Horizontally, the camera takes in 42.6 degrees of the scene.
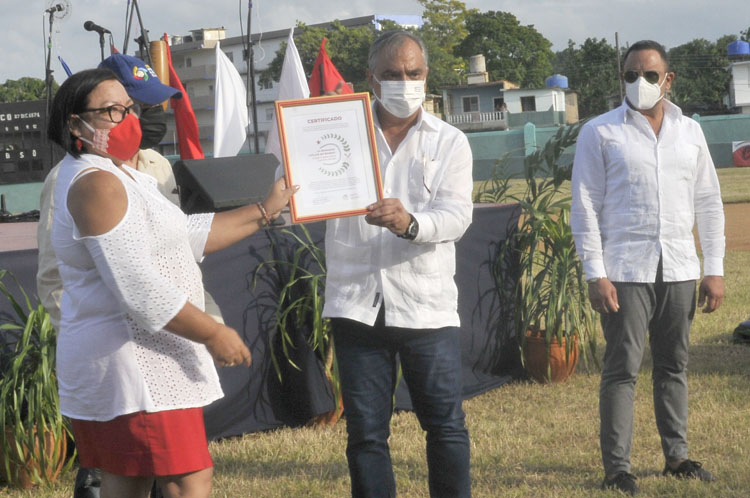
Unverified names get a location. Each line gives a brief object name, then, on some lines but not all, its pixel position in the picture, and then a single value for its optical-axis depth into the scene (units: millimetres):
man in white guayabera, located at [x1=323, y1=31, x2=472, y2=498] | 3252
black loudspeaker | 4910
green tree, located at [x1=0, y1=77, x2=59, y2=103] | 76812
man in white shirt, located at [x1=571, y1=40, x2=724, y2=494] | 3998
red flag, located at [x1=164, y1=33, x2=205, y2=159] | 8875
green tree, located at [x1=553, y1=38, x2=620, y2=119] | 79562
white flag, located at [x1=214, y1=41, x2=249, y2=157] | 10891
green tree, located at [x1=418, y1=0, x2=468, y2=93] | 76500
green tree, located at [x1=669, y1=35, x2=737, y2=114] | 77188
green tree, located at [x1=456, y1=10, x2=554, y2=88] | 85312
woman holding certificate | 2408
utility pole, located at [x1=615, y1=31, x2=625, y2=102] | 67425
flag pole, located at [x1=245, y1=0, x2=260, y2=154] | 11397
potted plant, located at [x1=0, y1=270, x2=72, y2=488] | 4352
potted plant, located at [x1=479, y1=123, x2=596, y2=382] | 6316
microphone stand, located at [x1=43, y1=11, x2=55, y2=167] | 12398
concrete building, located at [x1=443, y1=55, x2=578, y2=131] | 65431
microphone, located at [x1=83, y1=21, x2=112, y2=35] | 9703
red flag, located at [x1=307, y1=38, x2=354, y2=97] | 8339
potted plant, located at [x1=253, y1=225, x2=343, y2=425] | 5320
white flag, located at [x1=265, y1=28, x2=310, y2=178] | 9928
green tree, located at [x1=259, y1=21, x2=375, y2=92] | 66875
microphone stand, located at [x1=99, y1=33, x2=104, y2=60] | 9680
